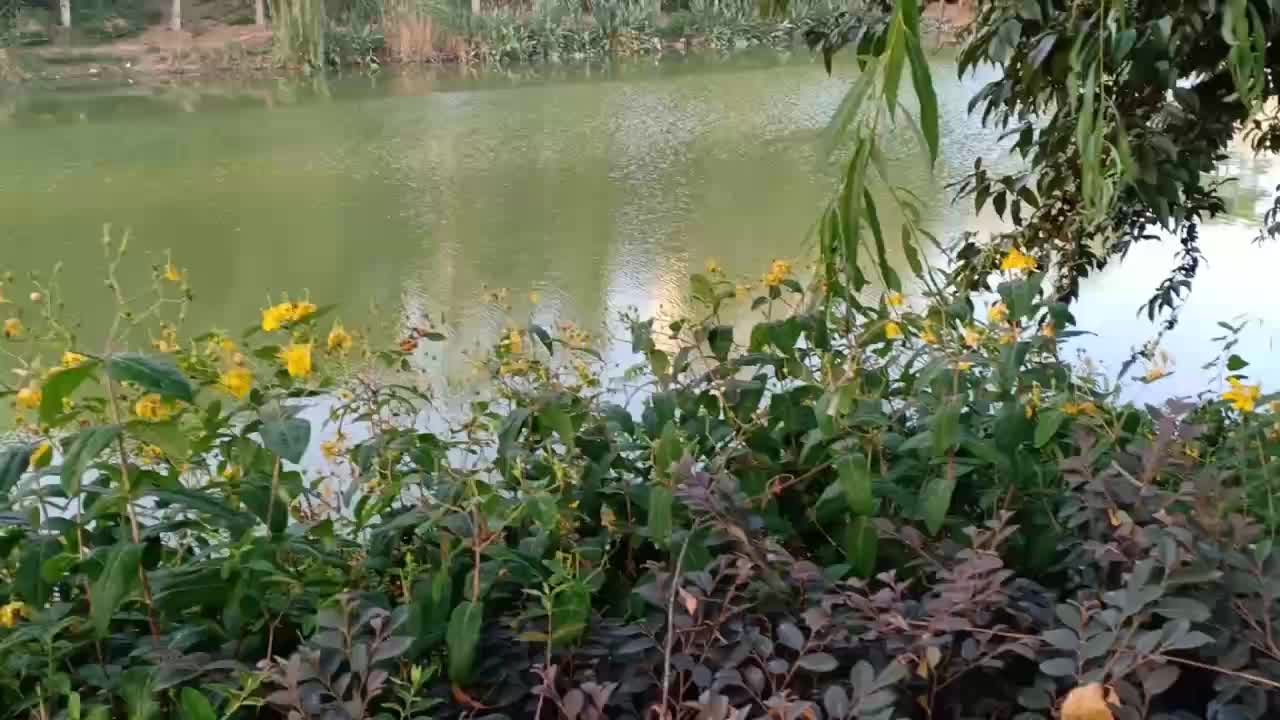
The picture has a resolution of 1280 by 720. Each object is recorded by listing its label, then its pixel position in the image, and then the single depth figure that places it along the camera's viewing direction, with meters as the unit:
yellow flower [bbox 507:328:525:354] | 1.24
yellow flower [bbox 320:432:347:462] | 1.19
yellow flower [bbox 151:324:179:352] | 1.25
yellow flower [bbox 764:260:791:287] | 1.23
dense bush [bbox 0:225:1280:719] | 0.70
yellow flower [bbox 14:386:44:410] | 0.88
